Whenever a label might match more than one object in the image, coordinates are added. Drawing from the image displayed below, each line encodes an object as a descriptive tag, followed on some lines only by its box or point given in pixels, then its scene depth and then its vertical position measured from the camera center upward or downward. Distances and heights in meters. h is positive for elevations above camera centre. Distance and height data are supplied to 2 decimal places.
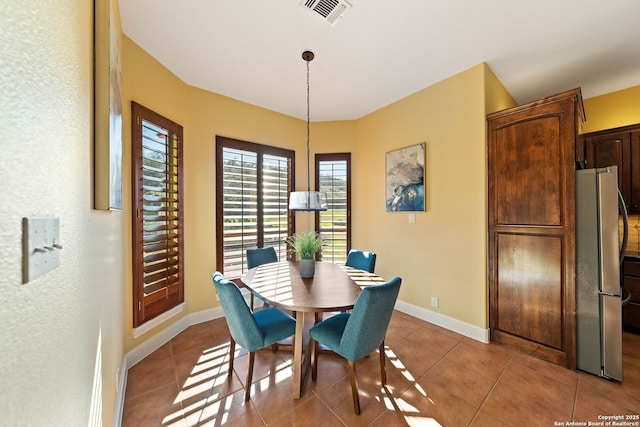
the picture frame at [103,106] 0.99 +0.47
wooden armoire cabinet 2.09 -0.12
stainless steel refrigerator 1.91 -0.53
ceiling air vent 1.78 +1.60
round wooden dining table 1.66 -0.62
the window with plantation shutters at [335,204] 3.95 +0.16
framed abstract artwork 3.06 +0.47
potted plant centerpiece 2.29 -0.37
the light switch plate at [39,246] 0.44 -0.06
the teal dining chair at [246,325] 1.63 -0.87
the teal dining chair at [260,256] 2.87 -0.53
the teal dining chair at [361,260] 2.64 -0.55
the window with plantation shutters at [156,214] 2.19 +0.01
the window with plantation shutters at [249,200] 3.16 +0.21
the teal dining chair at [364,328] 1.51 -0.78
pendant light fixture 2.36 +0.14
